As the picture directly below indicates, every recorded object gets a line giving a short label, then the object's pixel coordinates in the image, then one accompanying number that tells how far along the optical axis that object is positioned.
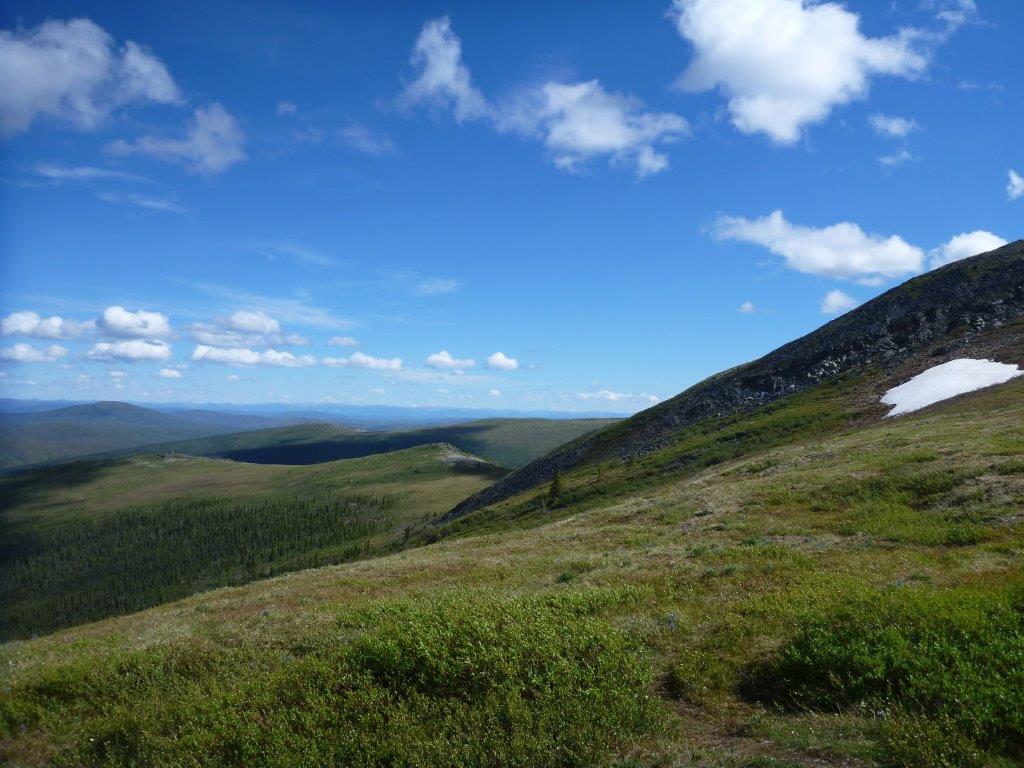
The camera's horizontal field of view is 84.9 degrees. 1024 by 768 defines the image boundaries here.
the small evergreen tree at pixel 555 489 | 68.72
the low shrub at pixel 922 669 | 6.88
